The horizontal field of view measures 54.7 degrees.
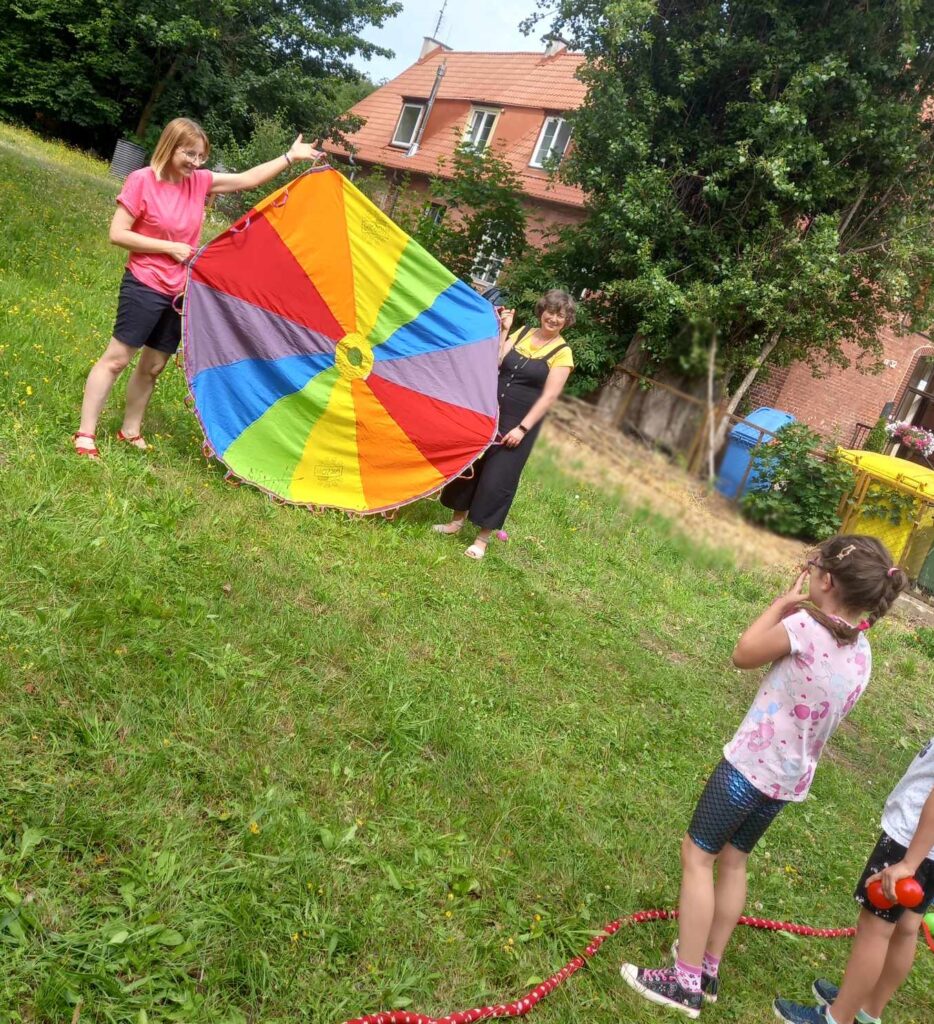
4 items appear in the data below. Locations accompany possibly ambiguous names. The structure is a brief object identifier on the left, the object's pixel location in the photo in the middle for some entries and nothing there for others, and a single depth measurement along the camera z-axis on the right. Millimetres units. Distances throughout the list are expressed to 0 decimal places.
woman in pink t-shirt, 4199
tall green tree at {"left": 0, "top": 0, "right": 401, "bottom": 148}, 25484
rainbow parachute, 3902
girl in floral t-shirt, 2520
